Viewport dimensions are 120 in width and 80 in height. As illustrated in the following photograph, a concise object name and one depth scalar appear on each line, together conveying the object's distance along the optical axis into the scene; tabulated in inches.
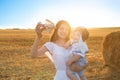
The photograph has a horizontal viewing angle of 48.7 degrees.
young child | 88.6
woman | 88.8
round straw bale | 241.0
